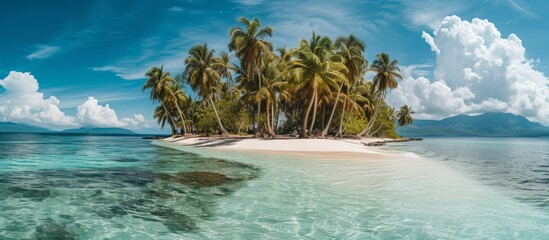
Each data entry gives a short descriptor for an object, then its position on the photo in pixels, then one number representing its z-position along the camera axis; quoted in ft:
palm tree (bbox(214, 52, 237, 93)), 199.57
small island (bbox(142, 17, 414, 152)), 133.18
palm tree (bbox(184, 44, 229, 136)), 169.68
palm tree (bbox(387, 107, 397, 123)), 319.72
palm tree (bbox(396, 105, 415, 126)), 362.35
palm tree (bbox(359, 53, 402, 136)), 191.01
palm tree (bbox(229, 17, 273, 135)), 144.15
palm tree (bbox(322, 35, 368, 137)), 162.30
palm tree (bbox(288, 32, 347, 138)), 130.00
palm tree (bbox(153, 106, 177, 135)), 271.28
